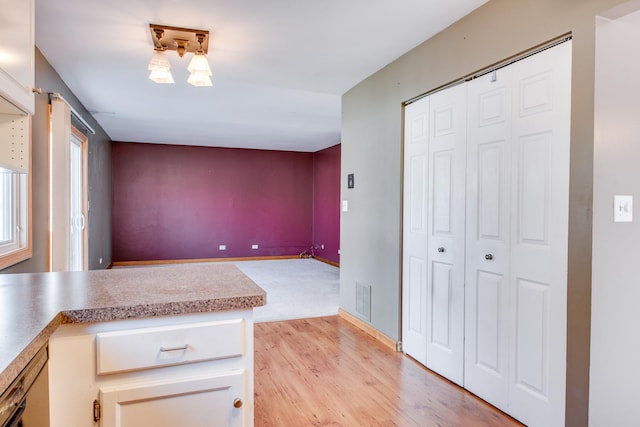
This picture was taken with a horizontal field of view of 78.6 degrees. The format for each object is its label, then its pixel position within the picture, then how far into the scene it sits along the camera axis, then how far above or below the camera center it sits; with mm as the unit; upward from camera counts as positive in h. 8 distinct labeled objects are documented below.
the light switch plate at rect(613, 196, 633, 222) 1692 +5
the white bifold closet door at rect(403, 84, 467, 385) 2480 -157
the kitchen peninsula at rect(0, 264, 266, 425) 1063 -320
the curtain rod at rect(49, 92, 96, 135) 3166 +910
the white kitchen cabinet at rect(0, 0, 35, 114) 1372 +568
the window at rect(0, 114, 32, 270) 2420 -86
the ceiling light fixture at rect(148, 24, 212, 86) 2518 +1088
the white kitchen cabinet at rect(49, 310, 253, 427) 1081 -491
